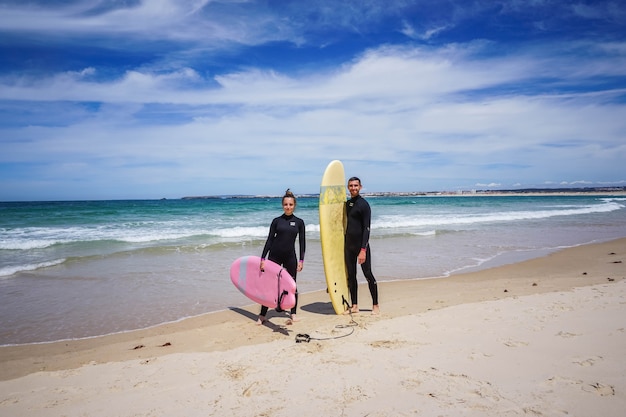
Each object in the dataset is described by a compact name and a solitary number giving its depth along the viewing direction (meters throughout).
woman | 4.81
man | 4.80
